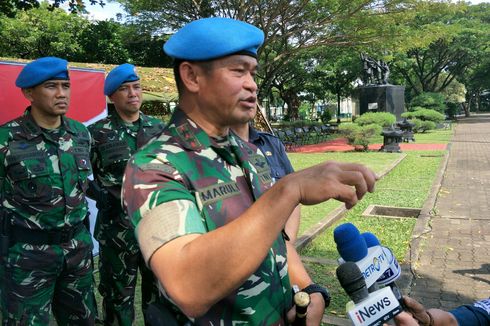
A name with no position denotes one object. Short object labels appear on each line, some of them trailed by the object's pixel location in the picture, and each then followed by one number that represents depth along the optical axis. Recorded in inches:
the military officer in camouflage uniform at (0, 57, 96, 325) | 102.3
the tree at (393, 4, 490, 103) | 1267.2
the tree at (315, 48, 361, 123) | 1101.7
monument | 802.2
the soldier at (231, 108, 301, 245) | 104.3
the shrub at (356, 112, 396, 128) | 639.8
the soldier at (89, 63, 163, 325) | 127.6
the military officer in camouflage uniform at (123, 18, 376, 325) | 38.6
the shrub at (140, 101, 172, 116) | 503.6
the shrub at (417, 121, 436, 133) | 952.9
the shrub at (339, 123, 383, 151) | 595.2
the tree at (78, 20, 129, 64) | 781.9
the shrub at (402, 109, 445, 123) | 993.1
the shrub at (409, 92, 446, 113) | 1282.0
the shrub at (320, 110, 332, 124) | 1395.2
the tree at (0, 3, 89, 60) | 773.3
